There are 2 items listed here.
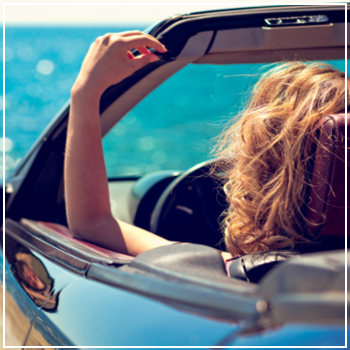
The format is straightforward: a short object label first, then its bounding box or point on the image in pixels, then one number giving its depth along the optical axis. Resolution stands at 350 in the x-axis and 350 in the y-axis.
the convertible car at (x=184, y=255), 1.25
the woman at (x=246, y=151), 1.56
